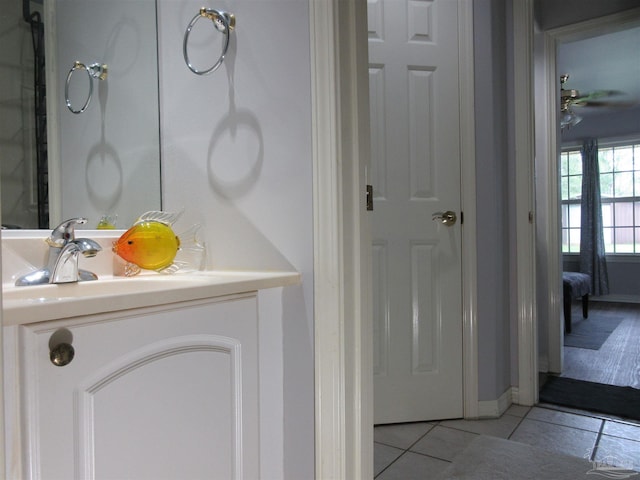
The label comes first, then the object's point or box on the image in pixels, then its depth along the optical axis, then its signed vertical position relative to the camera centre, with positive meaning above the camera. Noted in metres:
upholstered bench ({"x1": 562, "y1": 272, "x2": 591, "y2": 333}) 4.12 -0.55
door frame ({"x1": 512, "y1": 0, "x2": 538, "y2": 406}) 2.40 +0.19
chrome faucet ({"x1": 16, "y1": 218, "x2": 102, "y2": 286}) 1.00 -0.04
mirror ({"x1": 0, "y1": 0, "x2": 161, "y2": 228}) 1.13 +0.33
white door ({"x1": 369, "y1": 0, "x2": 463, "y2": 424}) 2.17 +0.11
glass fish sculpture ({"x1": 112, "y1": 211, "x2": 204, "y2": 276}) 1.19 -0.02
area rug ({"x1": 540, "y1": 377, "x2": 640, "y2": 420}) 2.34 -0.88
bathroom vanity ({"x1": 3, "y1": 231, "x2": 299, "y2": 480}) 0.67 -0.23
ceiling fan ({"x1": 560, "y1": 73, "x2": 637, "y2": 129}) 4.23 +1.52
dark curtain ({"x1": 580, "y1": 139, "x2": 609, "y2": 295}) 6.23 +0.01
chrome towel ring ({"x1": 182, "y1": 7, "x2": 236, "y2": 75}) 1.19 +0.53
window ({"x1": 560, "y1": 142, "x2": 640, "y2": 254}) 6.16 +0.43
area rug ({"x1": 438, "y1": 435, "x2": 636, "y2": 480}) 1.68 -0.85
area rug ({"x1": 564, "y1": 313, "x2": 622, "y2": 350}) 3.86 -0.92
